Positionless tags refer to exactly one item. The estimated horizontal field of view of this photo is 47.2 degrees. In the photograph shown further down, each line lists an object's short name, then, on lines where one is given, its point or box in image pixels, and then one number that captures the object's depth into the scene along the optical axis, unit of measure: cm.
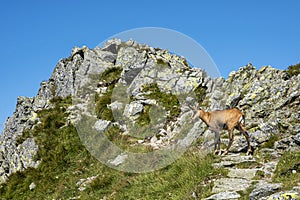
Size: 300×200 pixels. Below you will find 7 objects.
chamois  1580
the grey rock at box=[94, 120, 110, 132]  2348
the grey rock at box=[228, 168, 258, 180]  1284
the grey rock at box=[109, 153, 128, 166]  1934
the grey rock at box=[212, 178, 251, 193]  1185
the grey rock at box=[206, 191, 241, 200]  1124
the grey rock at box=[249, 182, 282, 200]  1050
